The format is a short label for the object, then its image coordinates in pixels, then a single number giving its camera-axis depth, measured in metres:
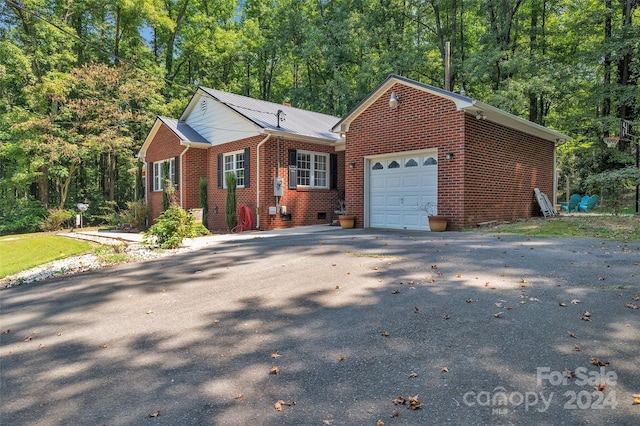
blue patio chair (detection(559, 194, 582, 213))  20.91
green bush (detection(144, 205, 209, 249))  9.91
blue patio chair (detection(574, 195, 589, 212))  19.81
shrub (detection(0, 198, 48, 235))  21.03
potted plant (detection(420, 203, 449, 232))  10.50
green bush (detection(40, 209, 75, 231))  19.78
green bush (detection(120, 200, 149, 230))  17.22
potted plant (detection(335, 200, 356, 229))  12.64
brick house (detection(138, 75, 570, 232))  10.66
